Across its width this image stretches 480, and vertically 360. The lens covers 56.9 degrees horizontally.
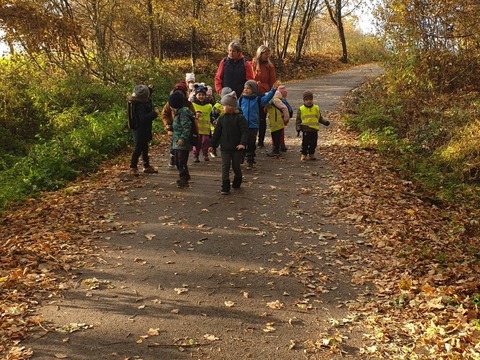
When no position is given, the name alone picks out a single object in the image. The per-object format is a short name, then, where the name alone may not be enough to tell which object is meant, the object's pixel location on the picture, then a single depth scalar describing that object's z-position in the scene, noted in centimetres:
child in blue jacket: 910
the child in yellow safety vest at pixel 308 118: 981
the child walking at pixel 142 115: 871
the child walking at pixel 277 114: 995
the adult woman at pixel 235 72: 951
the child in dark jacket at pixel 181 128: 825
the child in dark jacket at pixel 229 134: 794
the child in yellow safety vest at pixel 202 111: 941
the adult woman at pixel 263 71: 969
